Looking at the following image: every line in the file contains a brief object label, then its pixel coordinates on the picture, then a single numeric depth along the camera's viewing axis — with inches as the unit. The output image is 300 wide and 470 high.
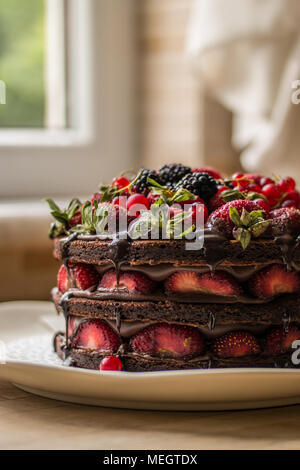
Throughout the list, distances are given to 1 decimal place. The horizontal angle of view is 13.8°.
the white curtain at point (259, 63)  40.0
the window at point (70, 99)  46.6
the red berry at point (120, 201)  27.2
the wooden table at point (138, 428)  23.1
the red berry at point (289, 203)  28.5
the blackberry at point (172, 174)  28.4
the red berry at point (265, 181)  29.8
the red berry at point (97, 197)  28.4
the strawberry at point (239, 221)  26.1
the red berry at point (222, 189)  28.1
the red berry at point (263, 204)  27.2
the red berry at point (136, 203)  26.9
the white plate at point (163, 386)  24.4
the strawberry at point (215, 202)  27.3
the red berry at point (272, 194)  28.7
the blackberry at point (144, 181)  28.0
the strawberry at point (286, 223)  26.4
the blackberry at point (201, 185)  27.2
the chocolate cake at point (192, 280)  26.2
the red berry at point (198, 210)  26.3
